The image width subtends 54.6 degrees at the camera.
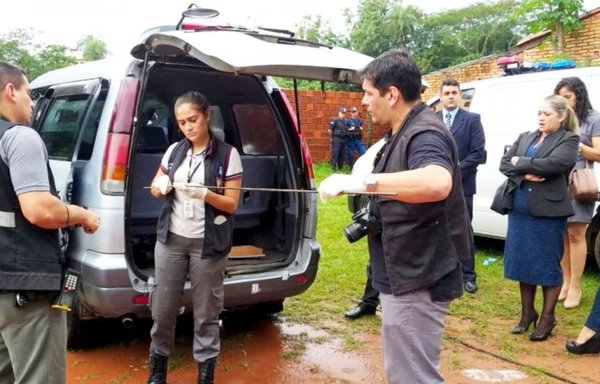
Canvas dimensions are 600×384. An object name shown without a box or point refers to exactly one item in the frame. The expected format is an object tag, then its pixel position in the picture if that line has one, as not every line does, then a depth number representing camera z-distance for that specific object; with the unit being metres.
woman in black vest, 3.23
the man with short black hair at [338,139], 14.40
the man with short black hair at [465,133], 4.96
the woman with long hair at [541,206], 3.96
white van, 5.56
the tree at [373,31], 31.52
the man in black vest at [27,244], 2.29
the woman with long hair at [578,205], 4.45
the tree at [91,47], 39.53
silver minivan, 3.17
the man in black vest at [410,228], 2.24
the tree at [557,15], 13.48
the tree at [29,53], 20.02
